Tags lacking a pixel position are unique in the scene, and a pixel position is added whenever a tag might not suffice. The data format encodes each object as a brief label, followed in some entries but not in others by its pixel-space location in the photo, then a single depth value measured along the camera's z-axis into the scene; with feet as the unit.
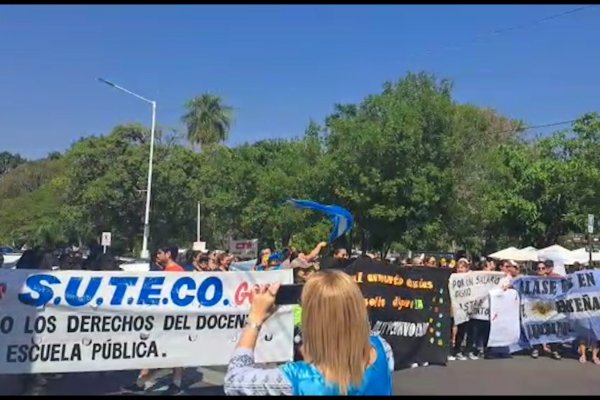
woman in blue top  8.10
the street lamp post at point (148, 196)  119.92
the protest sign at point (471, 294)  40.65
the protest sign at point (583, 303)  42.04
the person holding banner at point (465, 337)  41.45
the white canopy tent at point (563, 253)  100.55
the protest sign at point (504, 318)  41.14
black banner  35.24
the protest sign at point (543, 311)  42.14
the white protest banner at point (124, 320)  25.07
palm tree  216.54
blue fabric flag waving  37.91
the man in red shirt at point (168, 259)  29.86
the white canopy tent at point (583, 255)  107.24
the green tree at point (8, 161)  408.67
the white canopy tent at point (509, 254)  118.47
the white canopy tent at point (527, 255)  114.52
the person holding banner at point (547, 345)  42.11
